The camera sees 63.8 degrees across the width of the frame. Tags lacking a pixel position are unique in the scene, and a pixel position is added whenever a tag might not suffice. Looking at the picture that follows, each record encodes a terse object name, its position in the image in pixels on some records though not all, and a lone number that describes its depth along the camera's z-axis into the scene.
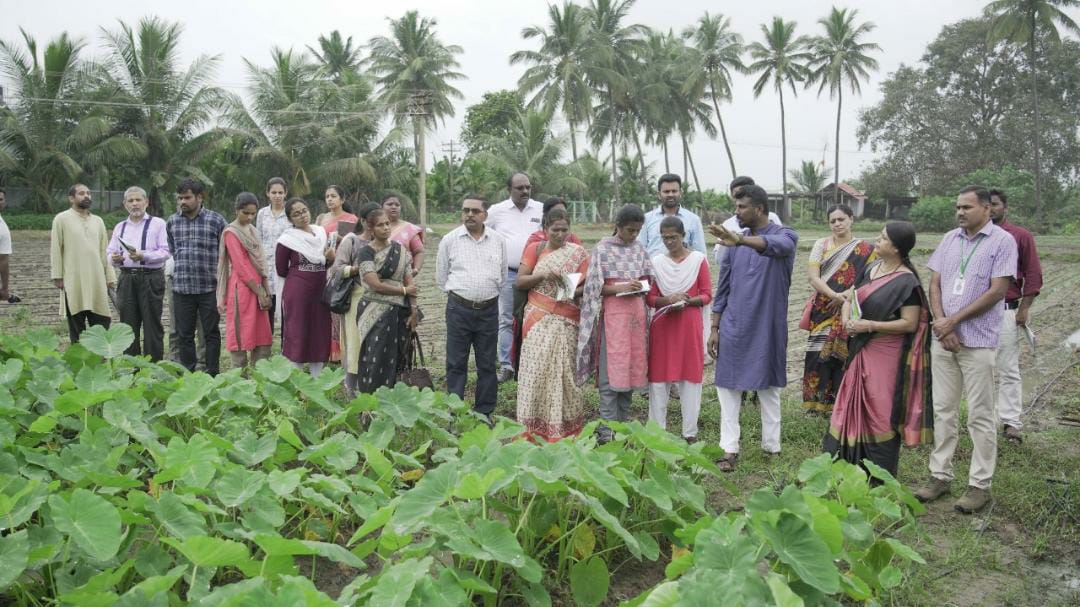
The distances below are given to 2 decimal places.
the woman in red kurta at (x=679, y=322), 5.34
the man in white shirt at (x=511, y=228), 6.87
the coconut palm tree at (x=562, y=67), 37.19
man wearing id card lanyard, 4.38
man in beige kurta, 6.79
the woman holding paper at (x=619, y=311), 5.28
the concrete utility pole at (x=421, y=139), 24.95
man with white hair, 6.81
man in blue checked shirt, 6.53
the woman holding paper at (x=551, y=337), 5.33
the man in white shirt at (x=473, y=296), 5.76
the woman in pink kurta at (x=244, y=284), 6.45
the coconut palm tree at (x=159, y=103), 25.62
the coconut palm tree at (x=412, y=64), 37.81
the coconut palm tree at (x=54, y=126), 24.22
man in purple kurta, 5.03
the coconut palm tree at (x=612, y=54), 37.50
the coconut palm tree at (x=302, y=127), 27.22
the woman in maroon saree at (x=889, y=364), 4.39
